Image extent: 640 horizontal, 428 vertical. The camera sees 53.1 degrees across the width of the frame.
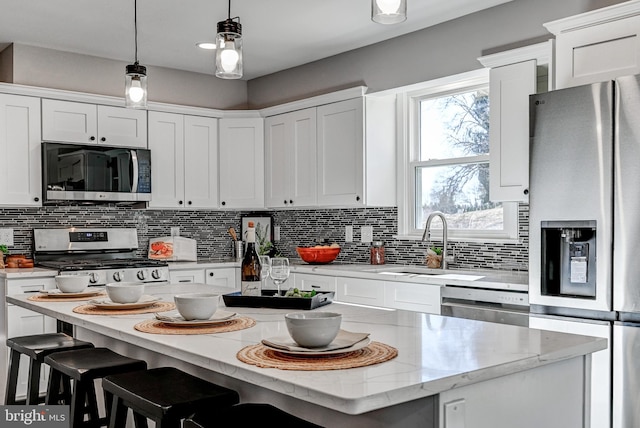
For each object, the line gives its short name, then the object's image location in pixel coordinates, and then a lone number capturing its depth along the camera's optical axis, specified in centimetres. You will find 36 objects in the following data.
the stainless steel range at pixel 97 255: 462
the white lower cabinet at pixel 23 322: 427
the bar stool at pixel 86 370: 229
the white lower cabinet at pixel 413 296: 383
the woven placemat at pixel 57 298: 274
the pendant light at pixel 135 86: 303
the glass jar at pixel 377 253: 496
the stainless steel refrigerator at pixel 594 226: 283
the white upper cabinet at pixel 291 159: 525
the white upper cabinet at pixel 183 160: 537
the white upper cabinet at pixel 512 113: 365
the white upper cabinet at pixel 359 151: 479
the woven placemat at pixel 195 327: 195
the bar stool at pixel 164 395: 179
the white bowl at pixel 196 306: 205
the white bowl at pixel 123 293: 250
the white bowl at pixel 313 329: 154
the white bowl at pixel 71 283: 288
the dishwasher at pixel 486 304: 339
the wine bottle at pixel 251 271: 257
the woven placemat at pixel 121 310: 237
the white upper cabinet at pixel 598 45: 303
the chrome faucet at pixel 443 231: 436
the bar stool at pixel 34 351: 275
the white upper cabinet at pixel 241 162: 572
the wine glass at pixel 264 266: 245
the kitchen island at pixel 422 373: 135
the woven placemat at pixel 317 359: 146
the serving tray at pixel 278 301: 244
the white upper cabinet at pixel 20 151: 462
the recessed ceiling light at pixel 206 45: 488
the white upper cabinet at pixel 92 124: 481
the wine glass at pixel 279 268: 236
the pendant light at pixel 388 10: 196
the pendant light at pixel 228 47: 247
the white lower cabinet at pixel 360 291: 421
